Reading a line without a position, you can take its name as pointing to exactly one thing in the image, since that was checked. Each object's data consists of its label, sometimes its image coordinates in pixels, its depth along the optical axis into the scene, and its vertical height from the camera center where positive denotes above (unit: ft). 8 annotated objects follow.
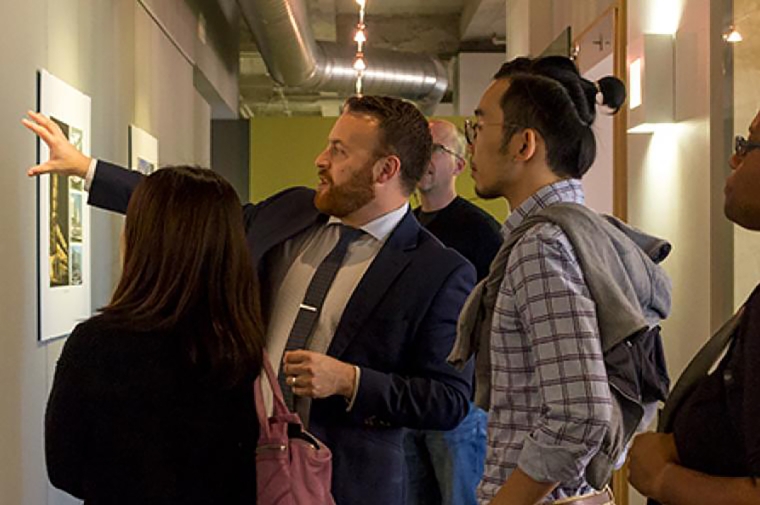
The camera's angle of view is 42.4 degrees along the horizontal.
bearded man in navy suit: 7.25 -0.42
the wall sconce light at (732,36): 9.79 +2.11
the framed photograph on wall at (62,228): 10.22 +0.18
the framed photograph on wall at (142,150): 15.17 +1.55
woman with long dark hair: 5.40 -0.70
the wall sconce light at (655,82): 11.76 +1.98
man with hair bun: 5.24 -0.32
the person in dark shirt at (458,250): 9.20 -0.19
